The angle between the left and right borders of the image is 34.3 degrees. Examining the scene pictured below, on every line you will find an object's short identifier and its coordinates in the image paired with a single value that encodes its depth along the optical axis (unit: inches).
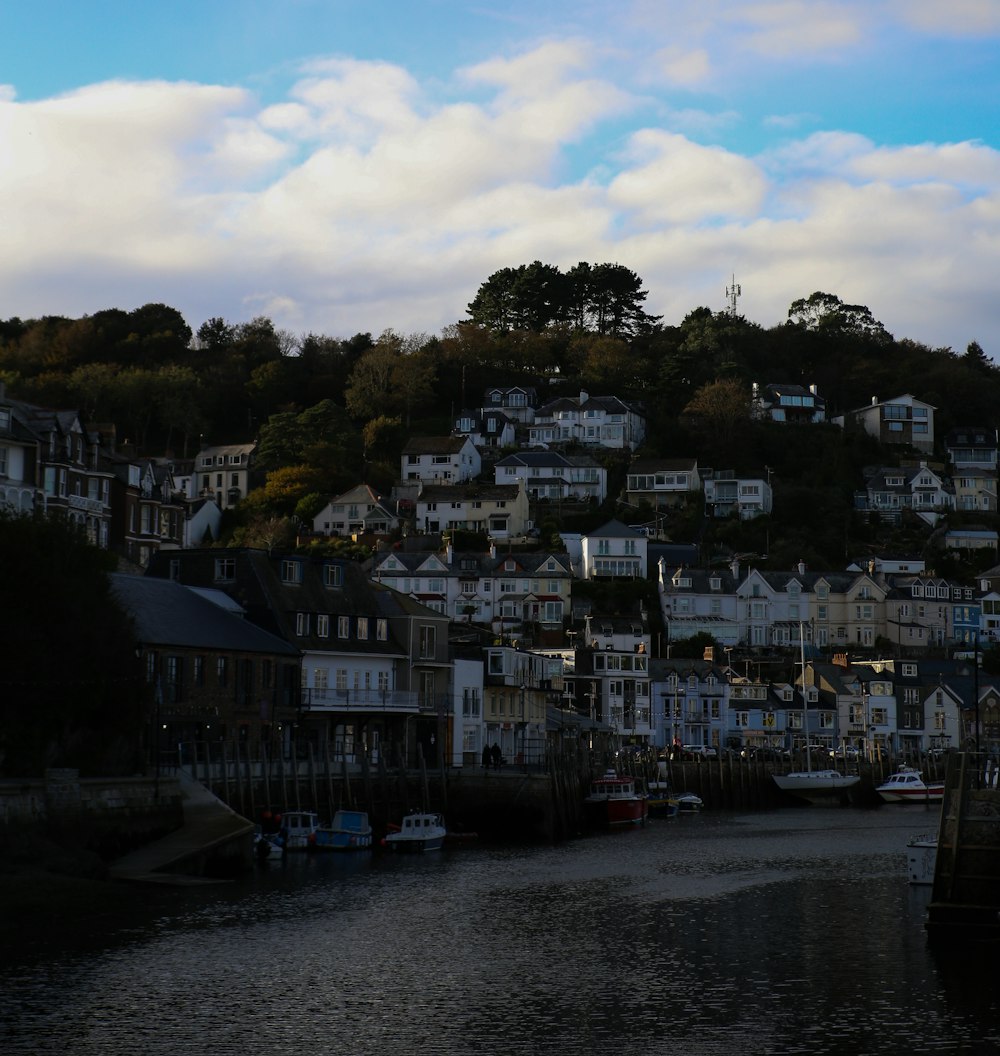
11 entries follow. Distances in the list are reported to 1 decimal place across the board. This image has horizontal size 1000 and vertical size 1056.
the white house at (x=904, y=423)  7022.6
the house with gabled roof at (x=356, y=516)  5885.8
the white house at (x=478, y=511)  5895.7
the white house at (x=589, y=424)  6663.4
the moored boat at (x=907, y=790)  4411.9
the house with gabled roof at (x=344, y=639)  2659.9
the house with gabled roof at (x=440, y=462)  6269.7
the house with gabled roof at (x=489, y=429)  6658.5
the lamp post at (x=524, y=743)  2825.3
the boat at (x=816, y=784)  4323.3
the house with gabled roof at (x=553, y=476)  6166.3
